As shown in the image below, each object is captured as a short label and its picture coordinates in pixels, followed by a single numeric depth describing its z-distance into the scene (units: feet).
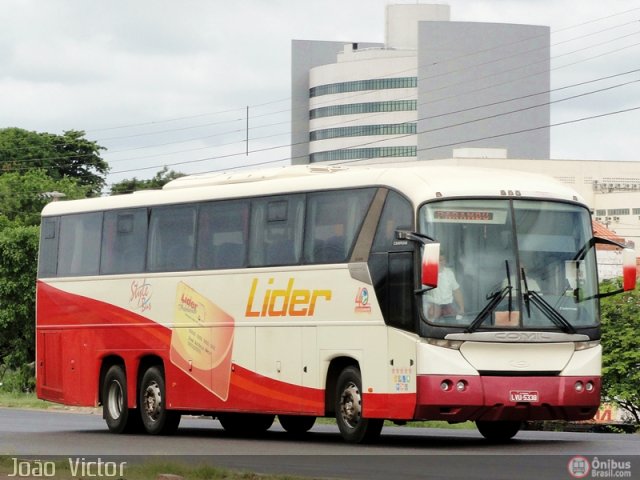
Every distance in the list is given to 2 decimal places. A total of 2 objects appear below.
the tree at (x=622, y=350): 168.86
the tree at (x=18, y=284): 228.43
